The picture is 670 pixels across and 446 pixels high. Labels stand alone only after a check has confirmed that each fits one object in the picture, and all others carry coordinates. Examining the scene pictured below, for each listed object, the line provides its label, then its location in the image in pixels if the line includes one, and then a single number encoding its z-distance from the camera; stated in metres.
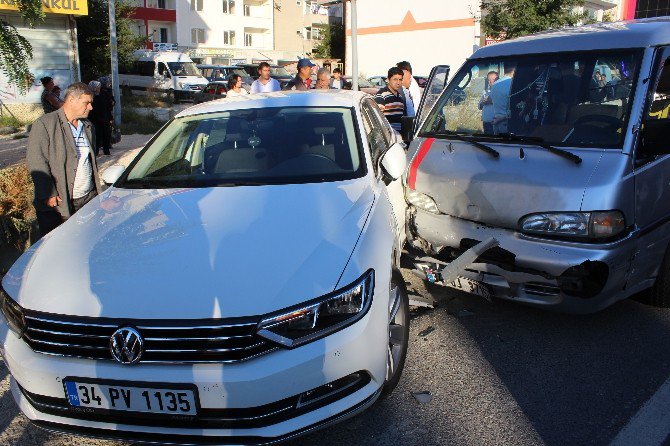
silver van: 3.88
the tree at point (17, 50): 4.08
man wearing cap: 9.31
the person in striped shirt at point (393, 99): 8.16
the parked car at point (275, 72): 31.73
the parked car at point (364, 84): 25.36
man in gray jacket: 4.68
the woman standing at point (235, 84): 10.48
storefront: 17.73
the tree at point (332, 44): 53.44
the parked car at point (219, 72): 32.70
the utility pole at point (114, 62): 17.94
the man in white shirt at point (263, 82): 9.60
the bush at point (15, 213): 5.68
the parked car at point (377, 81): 33.44
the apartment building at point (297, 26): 60.53
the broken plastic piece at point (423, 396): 3.42
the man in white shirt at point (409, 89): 8.60
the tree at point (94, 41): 23.55
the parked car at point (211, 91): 28.89
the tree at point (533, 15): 19.53
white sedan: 2.48
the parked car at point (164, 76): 30.95
